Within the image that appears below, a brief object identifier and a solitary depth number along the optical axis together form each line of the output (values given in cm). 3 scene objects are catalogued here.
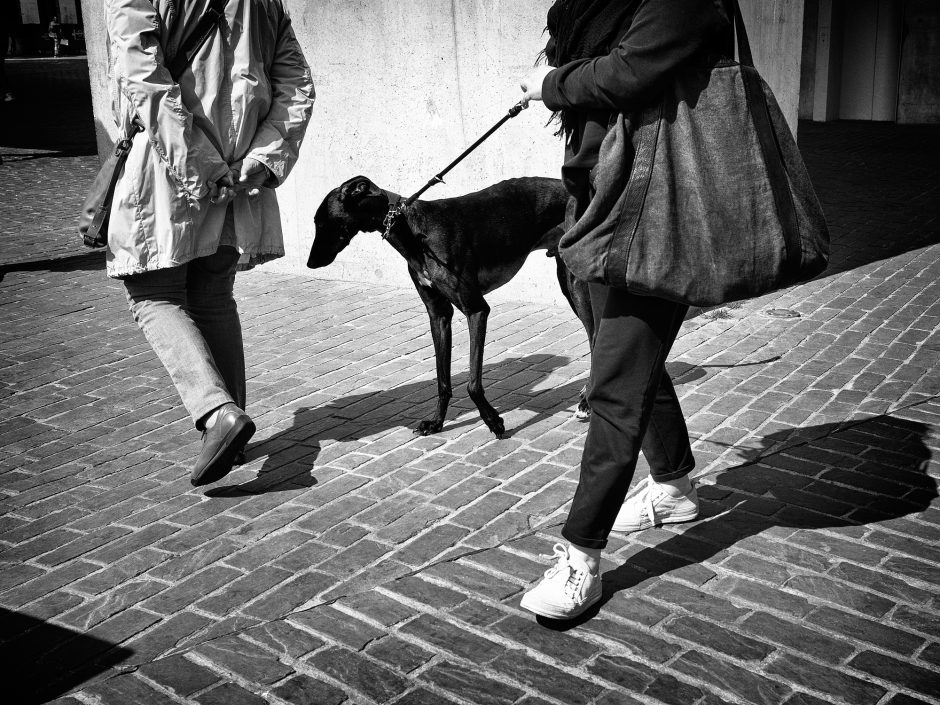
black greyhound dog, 499
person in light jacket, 411
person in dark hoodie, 277
